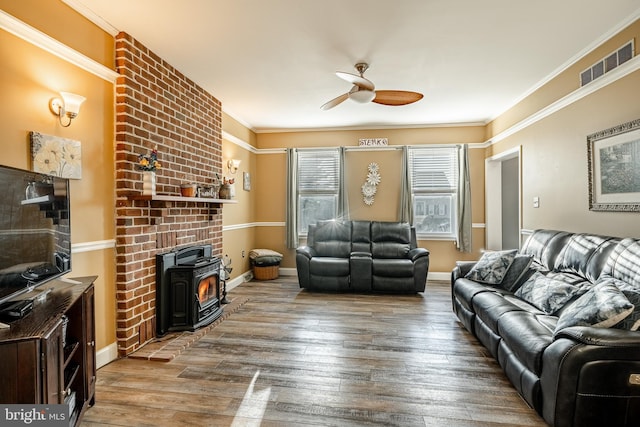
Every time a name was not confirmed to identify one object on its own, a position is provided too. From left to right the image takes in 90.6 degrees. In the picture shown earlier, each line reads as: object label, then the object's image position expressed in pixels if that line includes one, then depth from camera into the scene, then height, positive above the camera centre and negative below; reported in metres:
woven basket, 5.67 -1.11
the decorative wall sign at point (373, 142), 5.81 +1.24
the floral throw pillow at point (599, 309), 1.79 -0.60
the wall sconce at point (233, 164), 4.99 +0.74
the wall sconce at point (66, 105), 2.23 +0.77
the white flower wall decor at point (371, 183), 5.84 +0.49
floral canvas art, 2.08 +0.40
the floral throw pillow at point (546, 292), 2.43 -0.70
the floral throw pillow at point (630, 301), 1.77 -0.56
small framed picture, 5.58 +0.53
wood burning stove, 3.14 -0.83
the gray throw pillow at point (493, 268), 3.27 -0.63
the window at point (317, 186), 6.01 +0.46
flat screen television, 1.48 -0.09
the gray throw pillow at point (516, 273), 3.12 -0.65
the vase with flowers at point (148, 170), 2.83 +0.38
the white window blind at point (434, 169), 5.73 +0.72
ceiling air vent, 2.59 +1.27
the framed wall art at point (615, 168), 2.56 +0.34
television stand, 1.31 -0.65
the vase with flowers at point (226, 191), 4.21 +0.27
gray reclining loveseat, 4.77 -0.77
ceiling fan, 3.01 +1.23
